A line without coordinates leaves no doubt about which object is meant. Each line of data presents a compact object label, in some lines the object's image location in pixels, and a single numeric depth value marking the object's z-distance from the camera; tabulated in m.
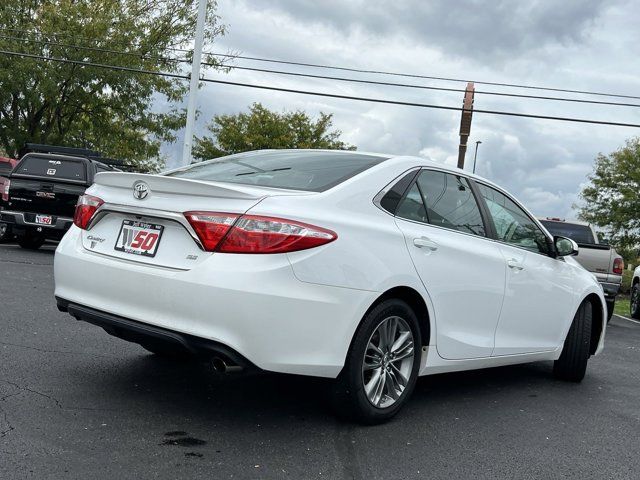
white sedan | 3.56
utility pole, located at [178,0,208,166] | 20.42
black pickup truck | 12.81
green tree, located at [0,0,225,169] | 25.39
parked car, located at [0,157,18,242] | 15.03
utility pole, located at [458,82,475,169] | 26.86
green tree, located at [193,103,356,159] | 43.12
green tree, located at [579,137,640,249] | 35.25
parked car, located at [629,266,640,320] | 14.62
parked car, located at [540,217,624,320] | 11.62
